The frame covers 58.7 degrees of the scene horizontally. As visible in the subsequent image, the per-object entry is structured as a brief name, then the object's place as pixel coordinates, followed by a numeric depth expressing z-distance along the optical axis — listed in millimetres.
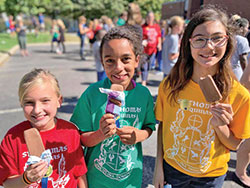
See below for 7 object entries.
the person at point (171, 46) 4863
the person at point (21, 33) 11625
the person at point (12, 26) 23973
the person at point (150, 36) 6070
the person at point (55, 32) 12642
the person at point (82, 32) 10327
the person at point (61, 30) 12425
